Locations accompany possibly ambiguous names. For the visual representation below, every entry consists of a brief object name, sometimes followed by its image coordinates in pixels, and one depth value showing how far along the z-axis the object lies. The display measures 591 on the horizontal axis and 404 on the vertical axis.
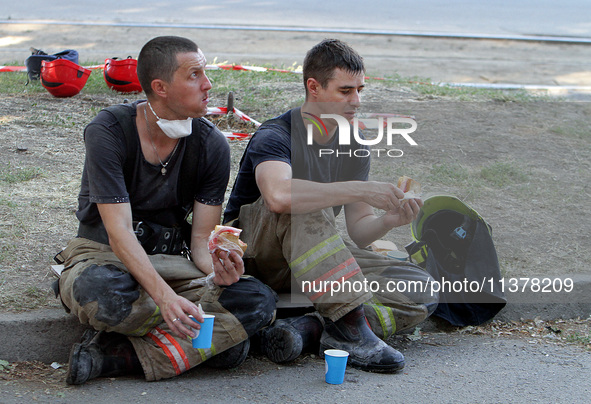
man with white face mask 5.46
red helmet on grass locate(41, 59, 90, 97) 13.04
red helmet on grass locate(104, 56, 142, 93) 13.67
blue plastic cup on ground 5.41
